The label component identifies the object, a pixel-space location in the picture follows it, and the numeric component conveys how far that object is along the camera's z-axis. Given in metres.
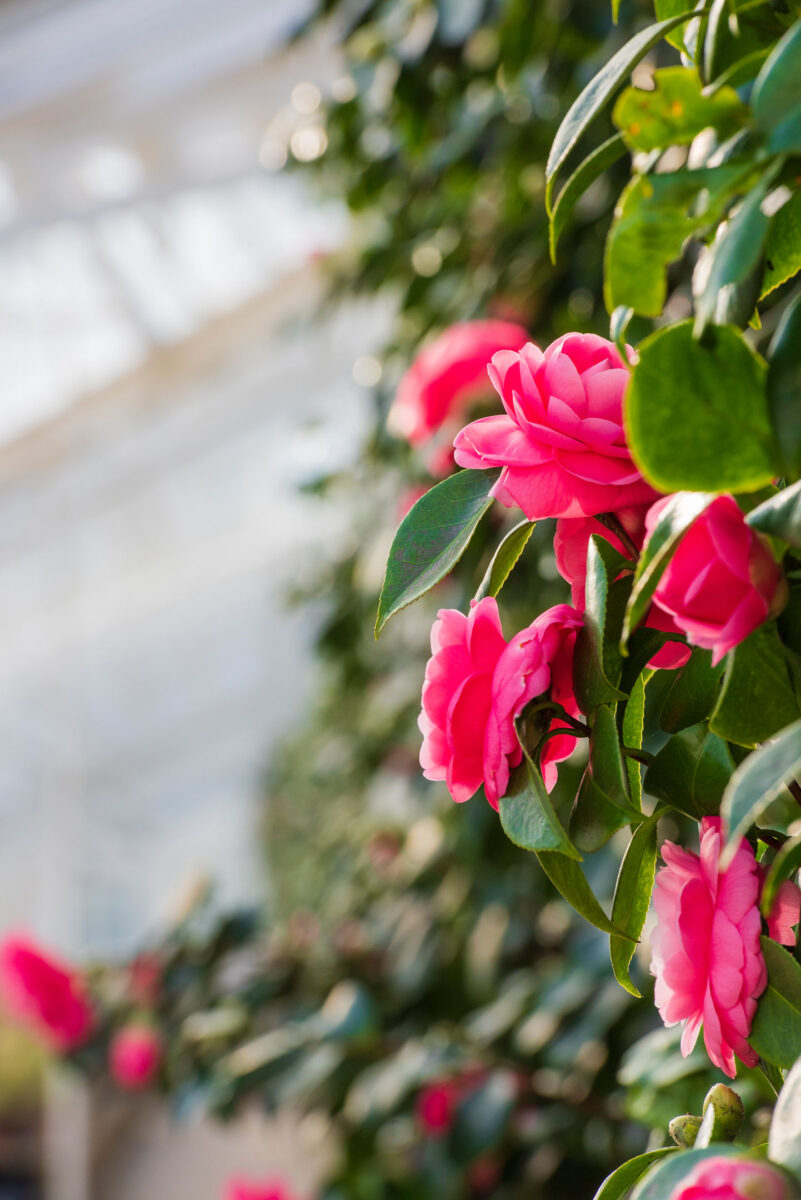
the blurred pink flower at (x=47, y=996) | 5.34
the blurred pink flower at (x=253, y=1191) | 4.79
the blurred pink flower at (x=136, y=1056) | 5.11
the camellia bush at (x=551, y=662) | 1.10
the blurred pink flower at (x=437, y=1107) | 3.24
